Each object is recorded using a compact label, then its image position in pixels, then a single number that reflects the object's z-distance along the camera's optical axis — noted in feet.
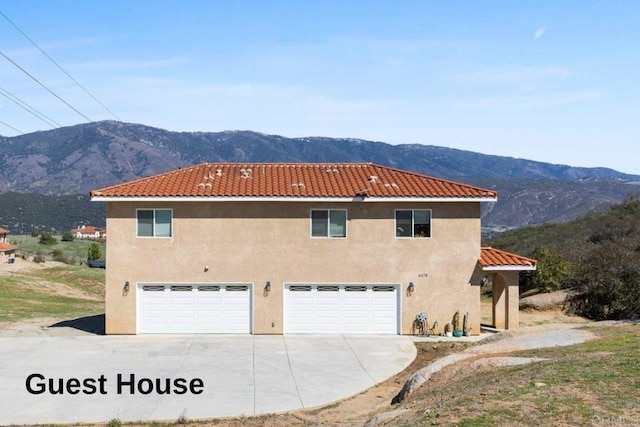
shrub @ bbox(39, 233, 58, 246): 296.83
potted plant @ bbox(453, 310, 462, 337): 85.54
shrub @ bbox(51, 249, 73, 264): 248.15
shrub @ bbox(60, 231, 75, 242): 319.92
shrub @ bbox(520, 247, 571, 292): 113.80
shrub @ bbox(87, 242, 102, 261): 248.11
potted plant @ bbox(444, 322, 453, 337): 85.81
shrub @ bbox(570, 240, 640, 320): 101.14
